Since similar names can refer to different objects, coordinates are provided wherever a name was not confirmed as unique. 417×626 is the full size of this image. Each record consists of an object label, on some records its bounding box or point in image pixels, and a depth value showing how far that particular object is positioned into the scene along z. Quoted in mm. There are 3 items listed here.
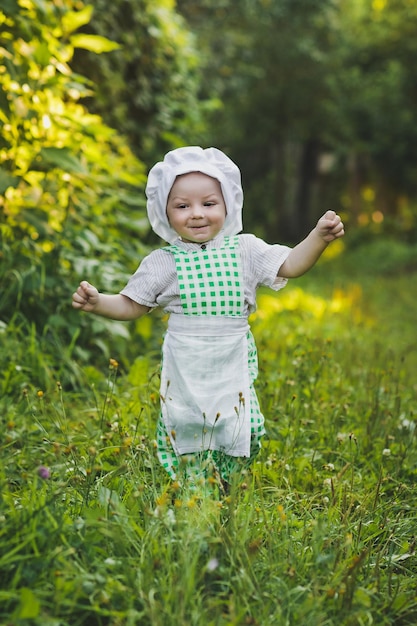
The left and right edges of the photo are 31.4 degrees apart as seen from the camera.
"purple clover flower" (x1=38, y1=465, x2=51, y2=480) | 1985
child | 2564
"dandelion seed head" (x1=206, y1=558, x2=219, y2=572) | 1803
